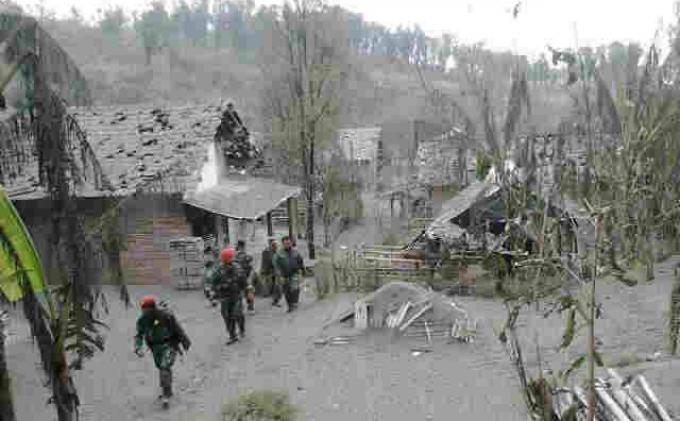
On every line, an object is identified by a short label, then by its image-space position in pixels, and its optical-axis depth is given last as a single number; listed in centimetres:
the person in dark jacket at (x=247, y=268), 1162
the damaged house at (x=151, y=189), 1436
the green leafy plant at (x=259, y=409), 572
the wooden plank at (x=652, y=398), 543
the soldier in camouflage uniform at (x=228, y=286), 926
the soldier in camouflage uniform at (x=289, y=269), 1139
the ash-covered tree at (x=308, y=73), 1819
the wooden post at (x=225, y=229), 1708
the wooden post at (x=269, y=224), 2006
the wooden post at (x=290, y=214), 1978
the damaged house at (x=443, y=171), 2758
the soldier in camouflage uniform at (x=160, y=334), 727
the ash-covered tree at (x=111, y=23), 7625
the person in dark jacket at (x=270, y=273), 1219
